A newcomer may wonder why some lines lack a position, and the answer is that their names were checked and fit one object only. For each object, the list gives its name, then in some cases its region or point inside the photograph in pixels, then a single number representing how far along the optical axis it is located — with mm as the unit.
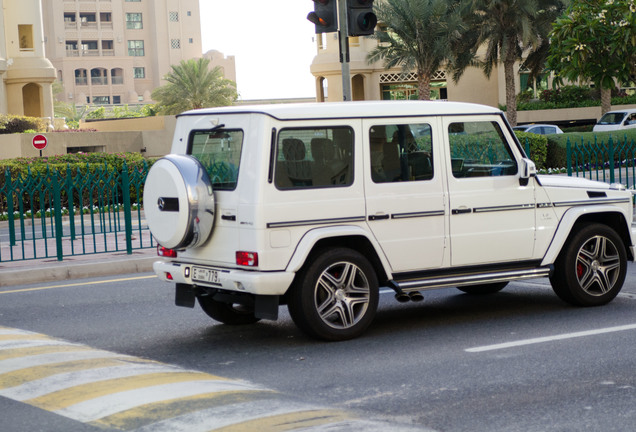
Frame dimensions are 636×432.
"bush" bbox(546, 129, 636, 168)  29938
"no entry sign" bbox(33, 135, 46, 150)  37381
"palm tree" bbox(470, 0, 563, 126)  46875
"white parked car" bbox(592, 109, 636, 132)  42088
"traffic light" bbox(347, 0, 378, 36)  13438
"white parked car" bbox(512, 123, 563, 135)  43500
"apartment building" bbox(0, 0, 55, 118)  62750
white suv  7754
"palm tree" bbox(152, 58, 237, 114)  69438
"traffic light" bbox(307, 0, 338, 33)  13383
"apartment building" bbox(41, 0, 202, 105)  112438
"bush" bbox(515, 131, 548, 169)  29784
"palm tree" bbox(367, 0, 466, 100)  47812
